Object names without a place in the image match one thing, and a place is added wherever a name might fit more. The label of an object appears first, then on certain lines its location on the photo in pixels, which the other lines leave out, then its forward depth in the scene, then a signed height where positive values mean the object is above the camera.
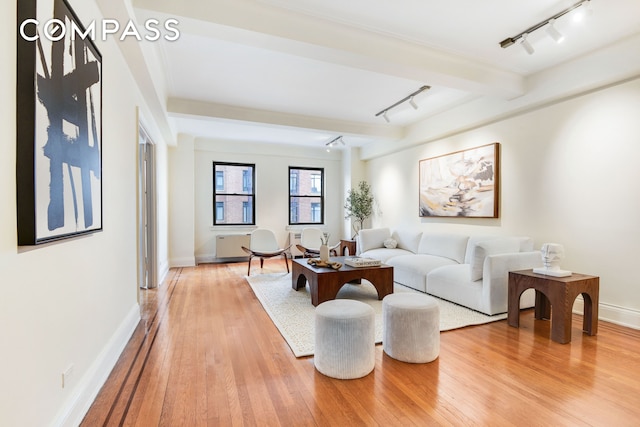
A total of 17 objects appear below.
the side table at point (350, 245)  6.69 -0.82
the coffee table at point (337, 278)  3.66 -0.85
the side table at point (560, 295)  2.68 -0.77
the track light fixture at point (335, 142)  6.72 +1.43
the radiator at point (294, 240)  7.39 -0.78
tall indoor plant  7.23 +0.07
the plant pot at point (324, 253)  4.20 -0.62
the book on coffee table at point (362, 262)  3.90 -0.69
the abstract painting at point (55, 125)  1.23 +0.37
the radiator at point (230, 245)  6.77 -0.83
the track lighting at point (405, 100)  4.15 +1.53
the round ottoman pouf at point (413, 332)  2.37 -0.94
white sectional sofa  3.33 -0.75
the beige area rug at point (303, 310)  2.82 -1.15
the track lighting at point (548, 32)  2.47 +1.56
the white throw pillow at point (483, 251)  3.45 -0.48
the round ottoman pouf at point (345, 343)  2.14 -0.93
